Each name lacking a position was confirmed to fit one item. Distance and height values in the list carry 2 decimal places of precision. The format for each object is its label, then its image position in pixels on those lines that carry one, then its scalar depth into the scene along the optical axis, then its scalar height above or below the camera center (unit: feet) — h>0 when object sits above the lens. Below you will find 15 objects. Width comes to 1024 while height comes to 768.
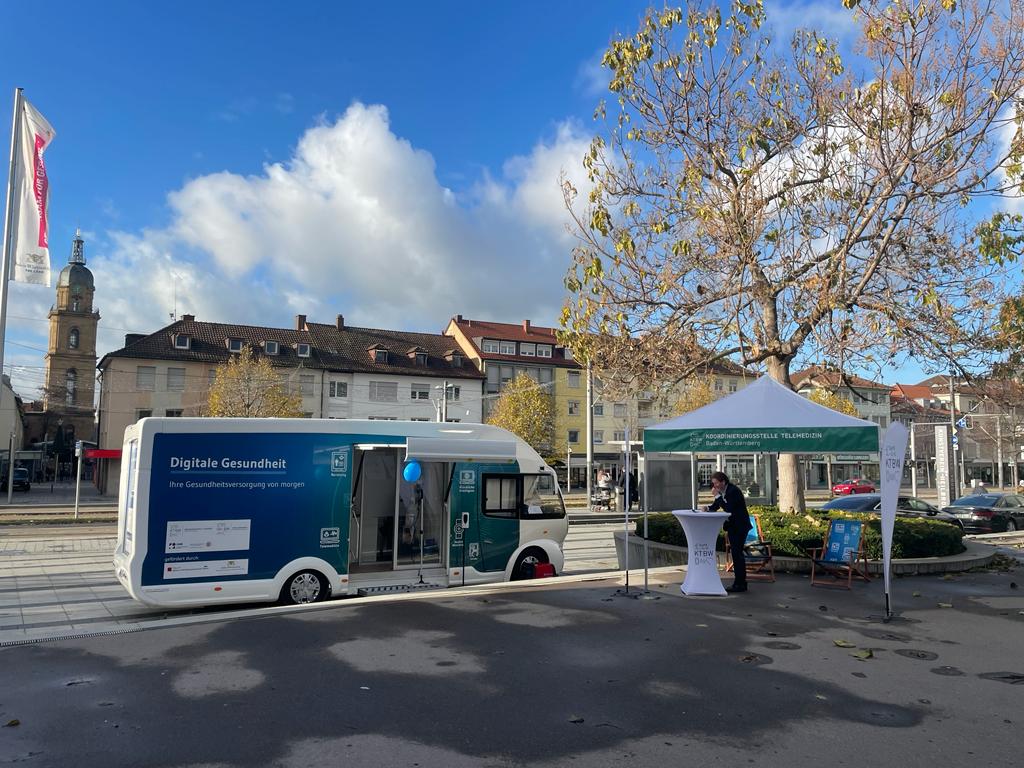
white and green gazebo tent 34.58 +1.80
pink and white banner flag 45.96 +16.59
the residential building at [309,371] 165.07 +22.30
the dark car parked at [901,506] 69.77 -3.80
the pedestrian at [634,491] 106.73 -3.79
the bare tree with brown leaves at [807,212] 38.63 +15.02
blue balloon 36.04 -0.44
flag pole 46.38 +14.64
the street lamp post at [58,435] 292.75 +10.94
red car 165.40 -5.01
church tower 274.57 +44.76
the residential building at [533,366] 206.39 +27.95
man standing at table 33.96 -2.88
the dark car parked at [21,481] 180.86 -5.22
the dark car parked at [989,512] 82.48 -5.12
